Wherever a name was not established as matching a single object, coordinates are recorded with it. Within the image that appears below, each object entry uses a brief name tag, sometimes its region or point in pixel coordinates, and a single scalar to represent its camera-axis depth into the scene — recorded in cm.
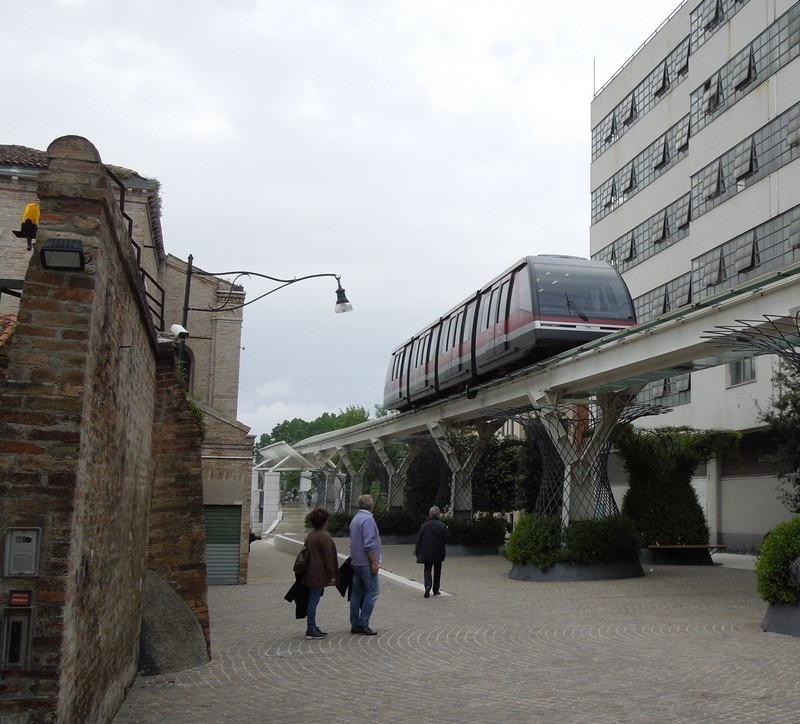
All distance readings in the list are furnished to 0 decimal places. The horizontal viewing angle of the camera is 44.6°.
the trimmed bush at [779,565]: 1100
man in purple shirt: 1169
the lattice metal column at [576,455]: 1991
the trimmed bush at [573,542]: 1883
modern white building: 2744
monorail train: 2011
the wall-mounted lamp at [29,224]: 556
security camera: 1210
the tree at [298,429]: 13062
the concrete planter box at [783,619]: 1098
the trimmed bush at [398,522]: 3581
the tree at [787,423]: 2211
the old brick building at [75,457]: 465
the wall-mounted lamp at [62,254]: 477
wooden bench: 2314
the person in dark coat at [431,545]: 1599
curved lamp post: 1684
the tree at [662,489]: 2331
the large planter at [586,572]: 1877
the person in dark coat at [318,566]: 1117
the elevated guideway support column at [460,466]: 2878
